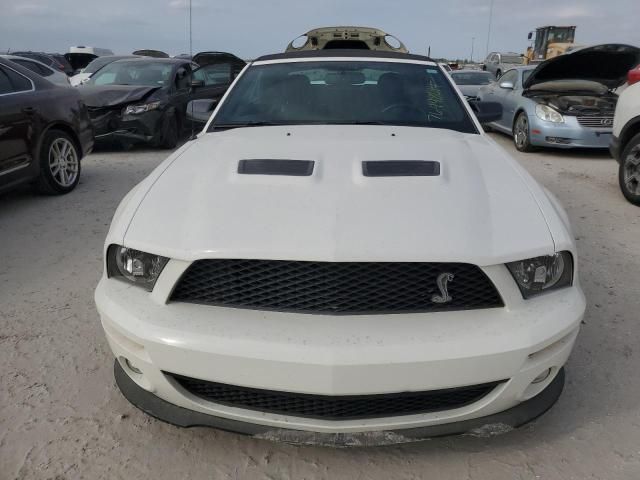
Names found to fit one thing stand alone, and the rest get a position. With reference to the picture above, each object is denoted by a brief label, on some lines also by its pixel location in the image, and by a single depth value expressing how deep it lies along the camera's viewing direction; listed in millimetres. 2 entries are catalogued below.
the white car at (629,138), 5457
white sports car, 1703
